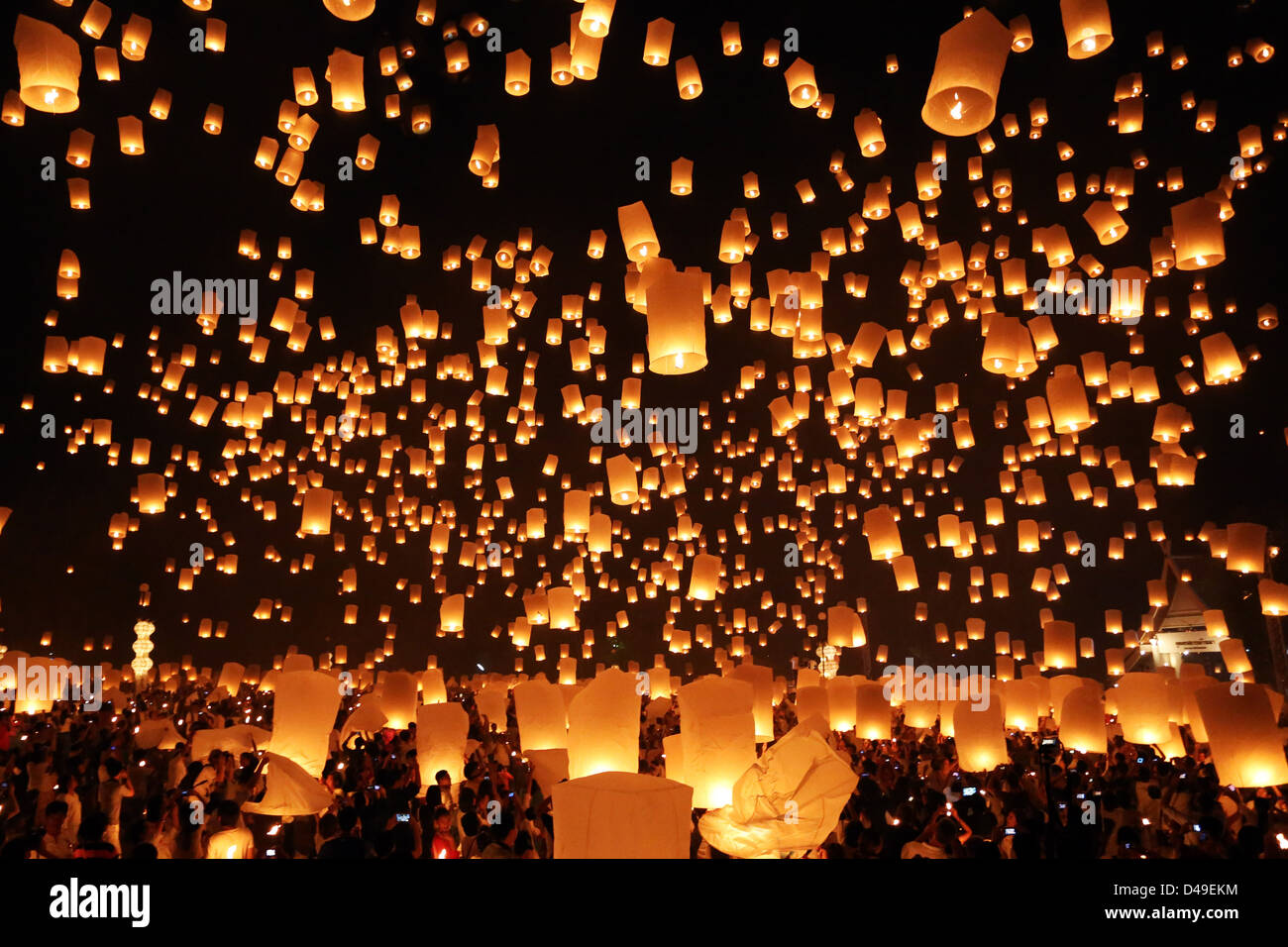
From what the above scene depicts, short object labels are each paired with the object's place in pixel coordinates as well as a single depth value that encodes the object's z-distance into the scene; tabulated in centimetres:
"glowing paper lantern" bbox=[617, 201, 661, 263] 657
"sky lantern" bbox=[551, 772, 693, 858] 366
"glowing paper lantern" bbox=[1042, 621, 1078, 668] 1159
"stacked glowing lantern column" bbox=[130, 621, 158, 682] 1781
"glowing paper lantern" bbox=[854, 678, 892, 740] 944
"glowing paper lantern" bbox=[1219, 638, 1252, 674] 1039
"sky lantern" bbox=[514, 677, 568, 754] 745
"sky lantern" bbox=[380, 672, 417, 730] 987
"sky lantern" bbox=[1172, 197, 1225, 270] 634
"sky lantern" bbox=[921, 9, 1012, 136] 421
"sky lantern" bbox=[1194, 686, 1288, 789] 583
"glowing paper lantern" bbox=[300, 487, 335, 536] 990
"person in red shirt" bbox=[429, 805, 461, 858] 481
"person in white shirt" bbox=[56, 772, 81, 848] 503
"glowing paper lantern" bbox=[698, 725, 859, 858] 442
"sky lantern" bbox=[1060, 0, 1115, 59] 509
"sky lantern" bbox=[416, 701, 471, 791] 722
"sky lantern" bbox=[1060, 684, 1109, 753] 864
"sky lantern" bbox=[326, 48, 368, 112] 614
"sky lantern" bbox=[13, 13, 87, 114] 470
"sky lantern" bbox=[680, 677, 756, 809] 555
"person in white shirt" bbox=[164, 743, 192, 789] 679
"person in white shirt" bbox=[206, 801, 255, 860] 437
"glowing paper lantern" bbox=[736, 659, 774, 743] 954
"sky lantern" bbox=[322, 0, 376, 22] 465
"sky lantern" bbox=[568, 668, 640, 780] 580
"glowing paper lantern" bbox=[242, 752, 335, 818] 519
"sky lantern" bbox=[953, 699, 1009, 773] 781
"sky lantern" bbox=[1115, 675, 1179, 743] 826
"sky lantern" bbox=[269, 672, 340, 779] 639
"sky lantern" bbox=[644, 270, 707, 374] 514
